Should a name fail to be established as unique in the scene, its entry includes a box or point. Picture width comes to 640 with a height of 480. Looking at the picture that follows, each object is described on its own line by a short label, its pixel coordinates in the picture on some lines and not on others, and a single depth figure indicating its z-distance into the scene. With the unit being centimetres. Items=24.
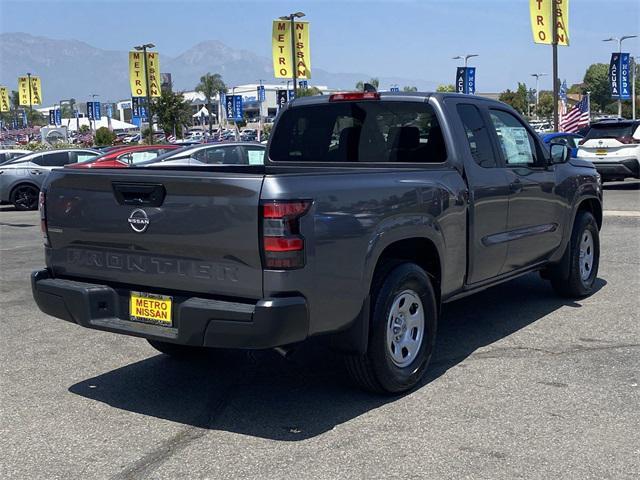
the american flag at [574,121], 2934
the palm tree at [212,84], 13425
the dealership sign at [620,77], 3488
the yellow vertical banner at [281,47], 2933
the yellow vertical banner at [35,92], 5025
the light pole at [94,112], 7500
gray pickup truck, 394
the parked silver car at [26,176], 1912
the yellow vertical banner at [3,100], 5147
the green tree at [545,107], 9078
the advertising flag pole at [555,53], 2527
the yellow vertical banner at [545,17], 2507
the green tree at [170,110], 5140
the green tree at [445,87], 8331
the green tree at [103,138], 4866
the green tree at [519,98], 8225
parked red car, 1777
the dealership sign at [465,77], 3997
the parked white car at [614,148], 1805
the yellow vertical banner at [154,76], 3631
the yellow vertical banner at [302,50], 3056
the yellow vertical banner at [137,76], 3575
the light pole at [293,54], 3002
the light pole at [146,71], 3581
